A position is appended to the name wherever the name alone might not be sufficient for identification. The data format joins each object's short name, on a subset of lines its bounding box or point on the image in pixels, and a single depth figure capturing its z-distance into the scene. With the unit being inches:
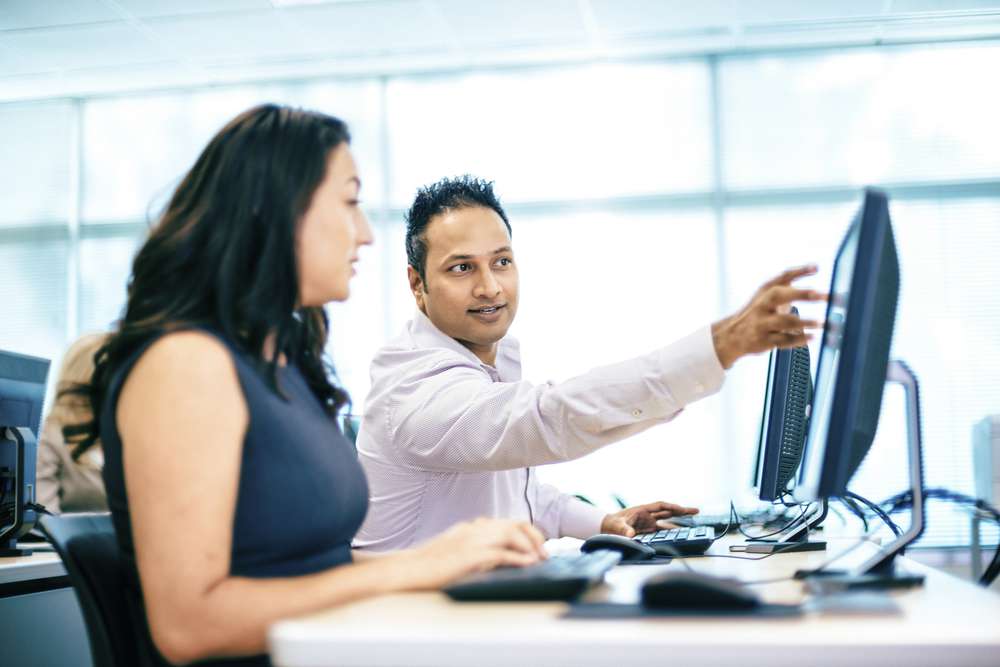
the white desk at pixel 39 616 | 76.1
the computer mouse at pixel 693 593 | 33.0
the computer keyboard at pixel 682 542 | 63.0
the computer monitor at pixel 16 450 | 86.7
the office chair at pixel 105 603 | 44.0
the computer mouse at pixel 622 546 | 57.1
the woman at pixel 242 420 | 37.7
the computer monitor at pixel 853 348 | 39.6
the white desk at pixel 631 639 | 29.4
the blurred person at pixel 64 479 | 90.4
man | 55.6
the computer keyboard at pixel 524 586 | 37.1
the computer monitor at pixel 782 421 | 72.6
